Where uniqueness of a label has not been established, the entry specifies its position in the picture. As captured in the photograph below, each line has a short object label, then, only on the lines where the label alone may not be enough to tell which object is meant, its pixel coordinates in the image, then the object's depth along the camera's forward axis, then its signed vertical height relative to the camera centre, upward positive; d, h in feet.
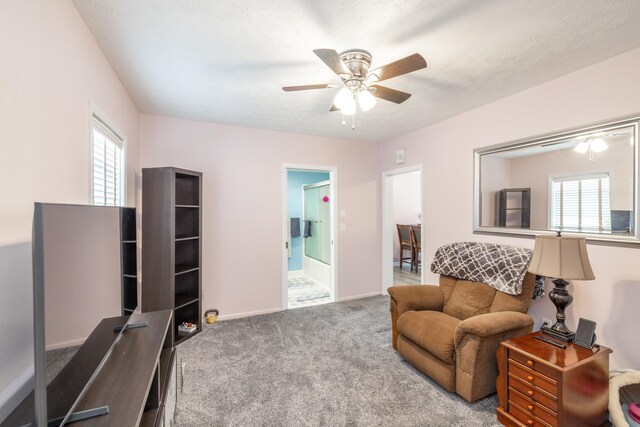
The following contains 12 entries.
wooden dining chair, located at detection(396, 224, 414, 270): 21.61 -2.21
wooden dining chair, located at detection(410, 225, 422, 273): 20.52 -2.37
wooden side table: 5.34 -3.53
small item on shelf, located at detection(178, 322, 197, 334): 10.18 -4.27
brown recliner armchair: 6.51 -3.08
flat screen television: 2.56 -1.04
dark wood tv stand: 3.00 -2.32
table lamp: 5.87 -1.17
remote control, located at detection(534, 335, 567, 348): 6.06 -2.92
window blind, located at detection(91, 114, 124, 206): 6.54 +1.25
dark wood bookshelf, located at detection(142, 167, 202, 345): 9.53 -0.97
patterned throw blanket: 7.51 -1.59
